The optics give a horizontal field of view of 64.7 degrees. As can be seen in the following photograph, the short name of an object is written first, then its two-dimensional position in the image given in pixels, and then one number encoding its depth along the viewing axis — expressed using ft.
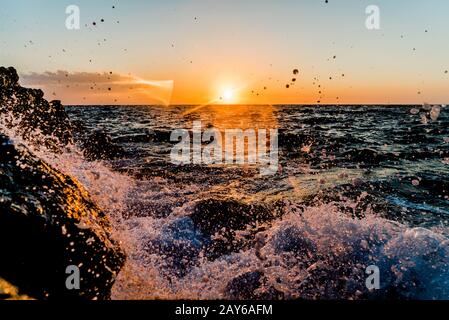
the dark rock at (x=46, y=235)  9.73
